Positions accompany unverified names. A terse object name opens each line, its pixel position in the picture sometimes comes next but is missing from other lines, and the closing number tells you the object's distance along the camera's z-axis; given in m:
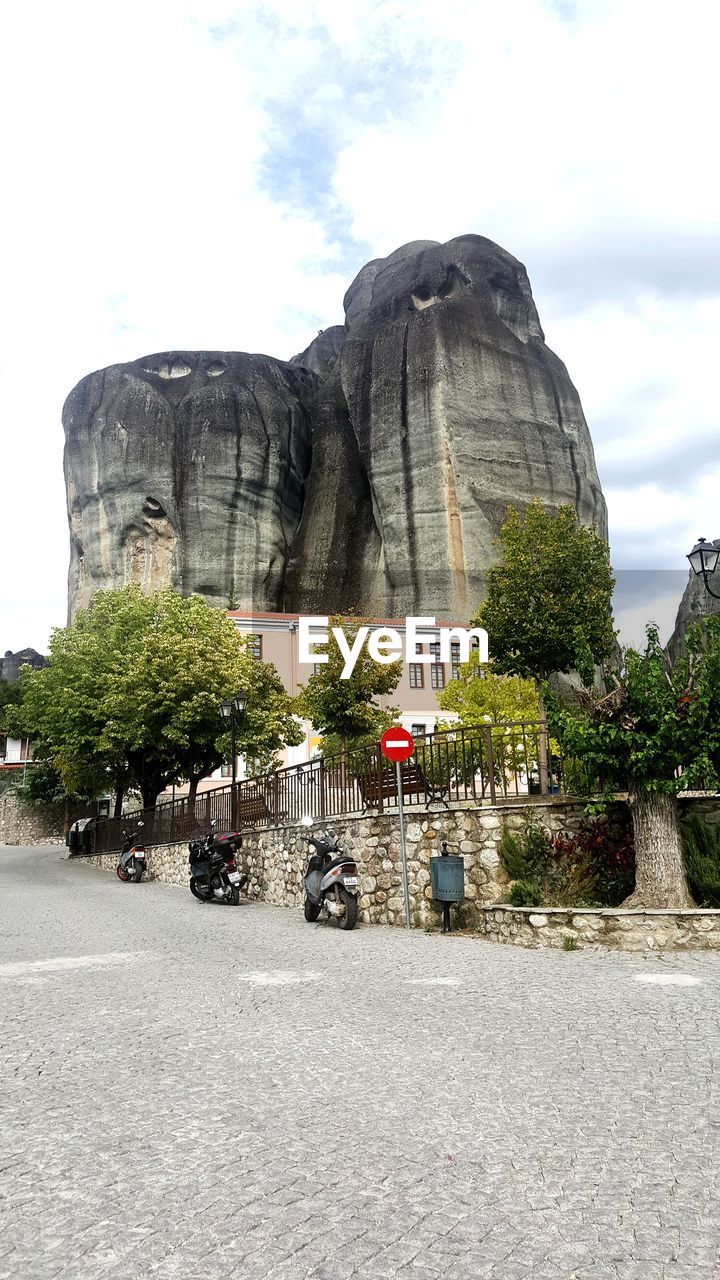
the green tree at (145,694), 29.56
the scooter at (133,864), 24.55
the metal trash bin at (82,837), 36.53
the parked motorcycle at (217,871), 16.20
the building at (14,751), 66.62
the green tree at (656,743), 9.95
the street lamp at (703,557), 13.86
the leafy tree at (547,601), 23.66
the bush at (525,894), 10.48
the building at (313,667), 48.88
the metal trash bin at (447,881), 11.36
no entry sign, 12.16
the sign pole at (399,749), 11.99
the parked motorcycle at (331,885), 12.42
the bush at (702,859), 10.02
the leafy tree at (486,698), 33.12
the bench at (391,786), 13.67
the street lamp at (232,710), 21.81
